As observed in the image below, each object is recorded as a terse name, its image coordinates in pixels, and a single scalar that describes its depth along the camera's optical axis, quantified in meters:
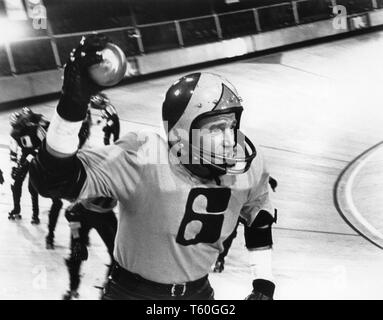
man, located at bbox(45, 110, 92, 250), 6.05
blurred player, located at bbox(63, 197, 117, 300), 5.48
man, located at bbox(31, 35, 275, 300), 3.60
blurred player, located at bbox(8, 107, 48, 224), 5.87
